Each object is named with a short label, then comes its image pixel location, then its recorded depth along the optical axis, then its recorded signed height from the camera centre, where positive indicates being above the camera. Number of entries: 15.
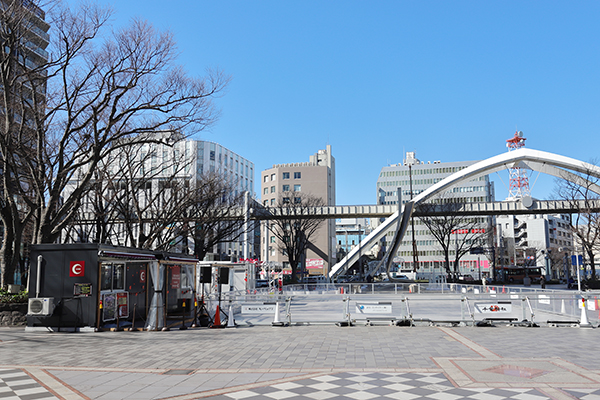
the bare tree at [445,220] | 54.69 +4.40
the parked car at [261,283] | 49.69 -2.41
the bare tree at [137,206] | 27.94 +3.56
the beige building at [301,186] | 108.31 +16.79
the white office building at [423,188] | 117.62 +16.18
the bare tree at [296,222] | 55.19 +4.33
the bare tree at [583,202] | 44.94 +5.76
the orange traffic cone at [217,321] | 17.95 -2.21
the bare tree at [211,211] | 35.94 +3.99
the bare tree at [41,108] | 17.33 +6.18
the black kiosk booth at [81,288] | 16.72 -0.88
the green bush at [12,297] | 18.39 -1.25
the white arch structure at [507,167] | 53.59 +9.83
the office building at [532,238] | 103.12 +4.37
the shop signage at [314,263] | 91.08 -0.67
